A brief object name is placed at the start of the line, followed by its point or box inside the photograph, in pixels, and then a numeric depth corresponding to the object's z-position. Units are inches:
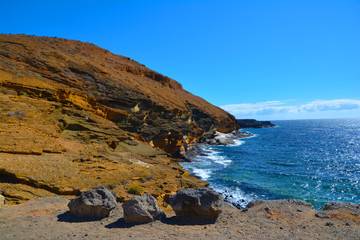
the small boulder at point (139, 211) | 299.1
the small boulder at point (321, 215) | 368.5
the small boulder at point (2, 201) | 312.8
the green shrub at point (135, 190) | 442.0
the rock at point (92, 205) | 305.4
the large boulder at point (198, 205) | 320.8
